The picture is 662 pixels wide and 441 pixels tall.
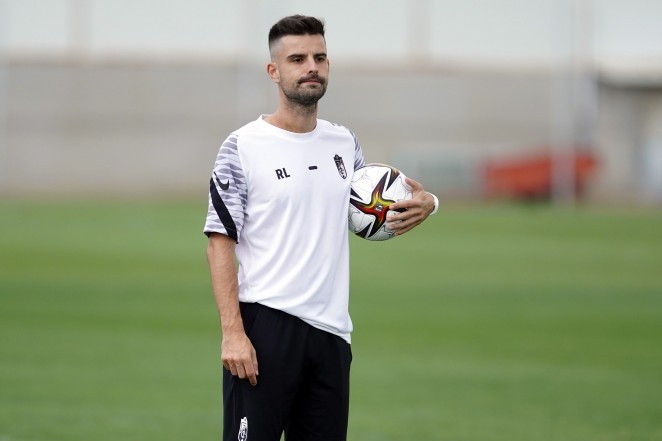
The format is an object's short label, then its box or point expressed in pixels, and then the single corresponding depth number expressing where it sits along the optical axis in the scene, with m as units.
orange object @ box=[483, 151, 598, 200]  87.69
